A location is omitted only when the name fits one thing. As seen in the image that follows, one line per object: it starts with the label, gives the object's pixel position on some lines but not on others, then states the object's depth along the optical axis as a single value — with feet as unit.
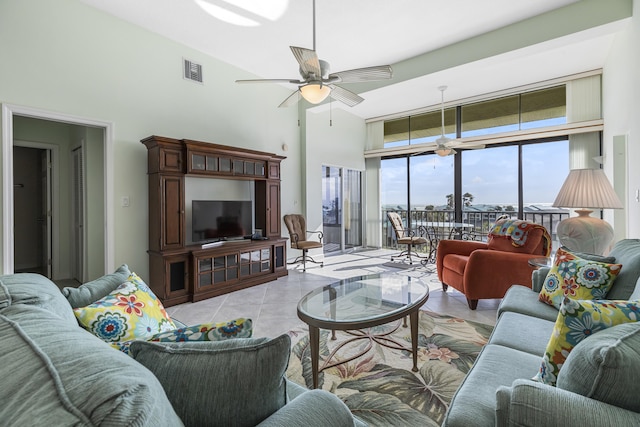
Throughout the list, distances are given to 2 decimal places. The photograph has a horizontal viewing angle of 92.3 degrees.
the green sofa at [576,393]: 2.59
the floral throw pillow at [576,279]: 5.95
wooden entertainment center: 11.64
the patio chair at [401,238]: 18.56
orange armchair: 10.09
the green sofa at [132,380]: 1.46
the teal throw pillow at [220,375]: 2.32
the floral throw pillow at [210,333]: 2.96
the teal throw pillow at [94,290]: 4.50
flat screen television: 13.17
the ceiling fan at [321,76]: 8.19
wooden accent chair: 17.07
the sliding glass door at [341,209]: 21.49
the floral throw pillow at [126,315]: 3.86
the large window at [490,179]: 18.62
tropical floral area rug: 5.59
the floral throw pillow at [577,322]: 3.28
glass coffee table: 5.94
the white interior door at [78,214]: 13.80
